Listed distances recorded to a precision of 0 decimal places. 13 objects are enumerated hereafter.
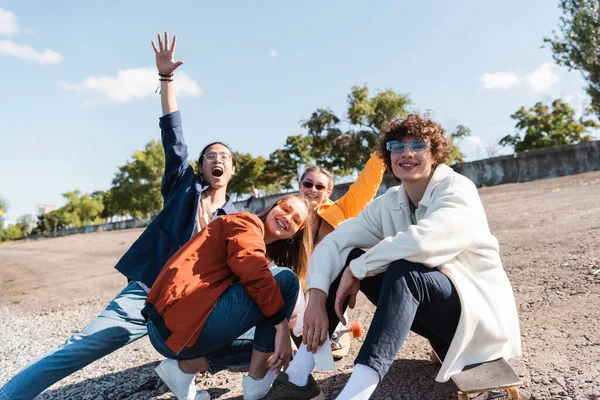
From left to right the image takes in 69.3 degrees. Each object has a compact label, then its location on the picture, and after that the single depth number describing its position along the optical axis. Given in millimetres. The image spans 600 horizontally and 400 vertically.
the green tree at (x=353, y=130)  33281
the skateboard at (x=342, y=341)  3172
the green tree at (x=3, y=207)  84381
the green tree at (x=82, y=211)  78812
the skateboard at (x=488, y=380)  1901
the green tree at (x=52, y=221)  80250
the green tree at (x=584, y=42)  21906
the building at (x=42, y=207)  136000
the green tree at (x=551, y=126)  33312
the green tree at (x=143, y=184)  52969
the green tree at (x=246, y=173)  48438
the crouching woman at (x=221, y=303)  2154
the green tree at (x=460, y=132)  34094
